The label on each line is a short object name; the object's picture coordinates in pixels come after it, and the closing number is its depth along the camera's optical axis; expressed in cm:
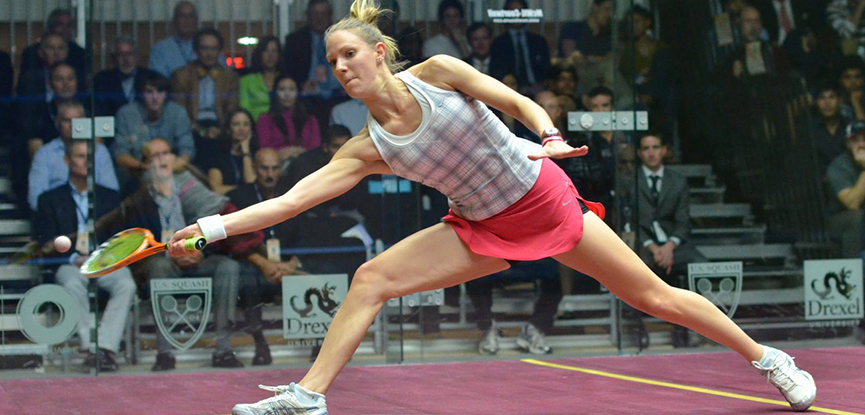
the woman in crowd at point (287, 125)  705
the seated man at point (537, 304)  724
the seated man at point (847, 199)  775
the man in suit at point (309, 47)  704
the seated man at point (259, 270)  703
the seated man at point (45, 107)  684
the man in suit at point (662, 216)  738
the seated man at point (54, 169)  686
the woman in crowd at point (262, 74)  703
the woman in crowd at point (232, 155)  700
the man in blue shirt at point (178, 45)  692
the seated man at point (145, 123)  689
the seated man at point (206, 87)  696
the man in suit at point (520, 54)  721
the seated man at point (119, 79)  684
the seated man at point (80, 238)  686
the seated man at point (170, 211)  693
